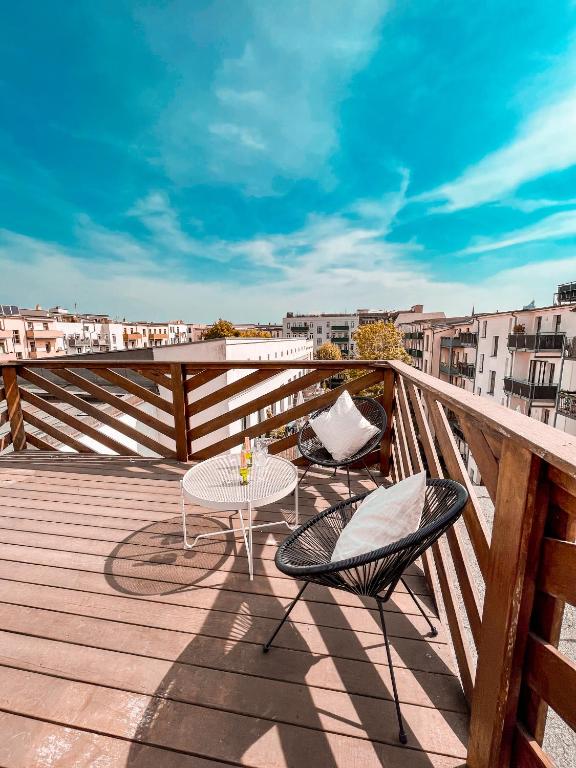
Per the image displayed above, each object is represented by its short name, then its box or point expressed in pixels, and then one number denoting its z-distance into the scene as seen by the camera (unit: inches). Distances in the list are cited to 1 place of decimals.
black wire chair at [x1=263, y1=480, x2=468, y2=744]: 43.1
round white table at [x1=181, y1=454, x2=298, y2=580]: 74.7
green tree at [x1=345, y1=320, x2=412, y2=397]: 956.6
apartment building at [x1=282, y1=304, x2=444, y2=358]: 2182.6
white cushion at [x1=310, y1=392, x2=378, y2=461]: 105.8
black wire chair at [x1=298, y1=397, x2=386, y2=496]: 101.6
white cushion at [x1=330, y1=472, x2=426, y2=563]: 48.1
